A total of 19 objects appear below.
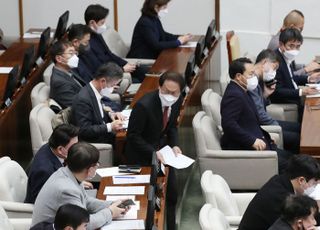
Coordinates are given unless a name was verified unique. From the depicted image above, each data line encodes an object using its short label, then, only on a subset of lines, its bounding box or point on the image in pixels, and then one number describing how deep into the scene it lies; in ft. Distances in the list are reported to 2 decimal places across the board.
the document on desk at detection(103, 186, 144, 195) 40.10
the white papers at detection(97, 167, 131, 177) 42.37
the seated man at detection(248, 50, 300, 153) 52.90
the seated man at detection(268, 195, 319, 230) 33.37
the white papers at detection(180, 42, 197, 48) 65.51
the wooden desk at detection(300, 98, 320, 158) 46.70
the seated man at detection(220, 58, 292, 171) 47.83
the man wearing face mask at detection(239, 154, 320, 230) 36.42
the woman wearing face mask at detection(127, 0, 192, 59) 64.03
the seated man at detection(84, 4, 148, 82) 60.75
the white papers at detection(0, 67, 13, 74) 56.59
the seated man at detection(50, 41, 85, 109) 52.19
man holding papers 44.88
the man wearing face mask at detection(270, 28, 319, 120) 56.90
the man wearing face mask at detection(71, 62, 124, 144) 47.83
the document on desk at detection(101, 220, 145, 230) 36.35
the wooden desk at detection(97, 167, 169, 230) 37.68
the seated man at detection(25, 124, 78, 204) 39.58
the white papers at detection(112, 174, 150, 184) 41.29
